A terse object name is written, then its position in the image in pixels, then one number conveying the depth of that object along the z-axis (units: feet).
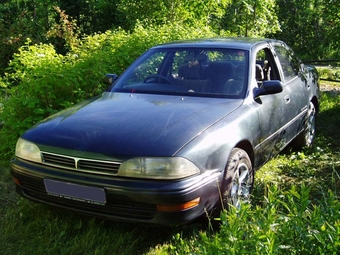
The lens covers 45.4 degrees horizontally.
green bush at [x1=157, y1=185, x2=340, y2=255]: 6.30
